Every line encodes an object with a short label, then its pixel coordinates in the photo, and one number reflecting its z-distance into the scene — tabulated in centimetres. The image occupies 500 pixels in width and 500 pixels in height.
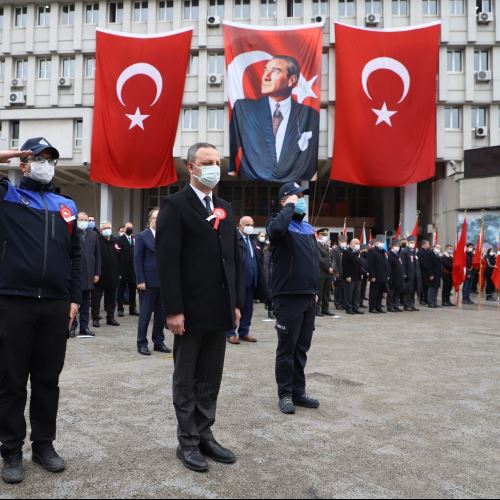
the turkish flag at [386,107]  2077
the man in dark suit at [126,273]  1073
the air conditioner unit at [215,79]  2764
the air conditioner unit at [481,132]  2645
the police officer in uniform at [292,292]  425
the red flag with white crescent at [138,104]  2045
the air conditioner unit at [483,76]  2662
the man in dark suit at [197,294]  299
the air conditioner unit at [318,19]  2703
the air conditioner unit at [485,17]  2664
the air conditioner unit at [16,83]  2900
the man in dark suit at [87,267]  804
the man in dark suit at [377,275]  1264
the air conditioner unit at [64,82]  2852
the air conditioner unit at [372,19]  2689
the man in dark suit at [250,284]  773
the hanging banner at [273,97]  2030
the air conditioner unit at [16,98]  2873
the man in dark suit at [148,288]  675
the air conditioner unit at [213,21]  2779
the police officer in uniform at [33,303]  288
